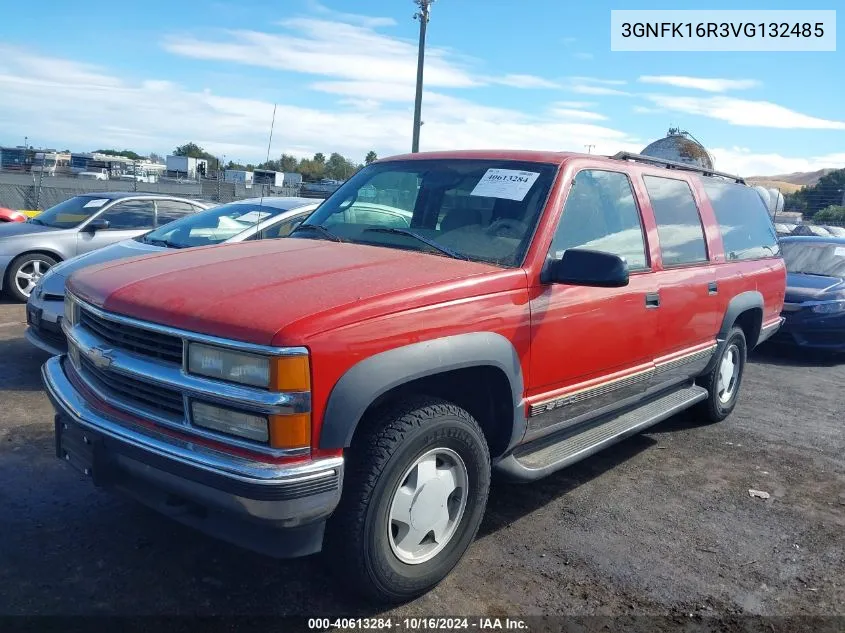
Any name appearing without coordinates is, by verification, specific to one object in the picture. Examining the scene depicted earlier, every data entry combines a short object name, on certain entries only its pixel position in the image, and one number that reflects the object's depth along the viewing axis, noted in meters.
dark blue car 8.63
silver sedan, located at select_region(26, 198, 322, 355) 5.88
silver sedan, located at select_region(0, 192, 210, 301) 8.98
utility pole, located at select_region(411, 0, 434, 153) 20.64
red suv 2.62
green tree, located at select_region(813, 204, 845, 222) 39.64
